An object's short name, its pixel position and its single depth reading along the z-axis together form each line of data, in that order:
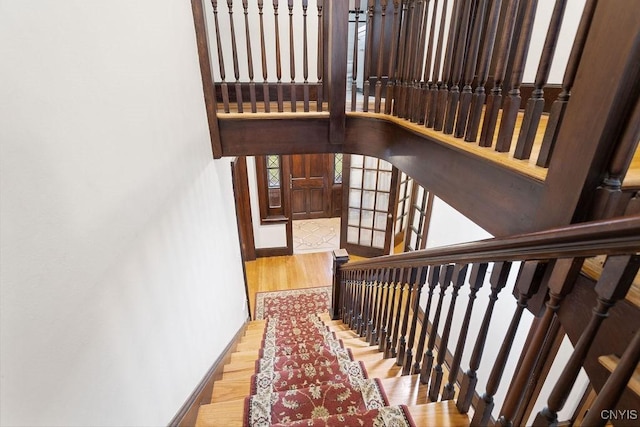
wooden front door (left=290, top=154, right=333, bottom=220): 6.08
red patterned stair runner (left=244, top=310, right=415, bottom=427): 1.26
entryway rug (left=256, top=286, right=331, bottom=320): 4.19
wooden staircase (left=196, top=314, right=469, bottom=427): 1.18
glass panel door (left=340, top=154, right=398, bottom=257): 4.59
